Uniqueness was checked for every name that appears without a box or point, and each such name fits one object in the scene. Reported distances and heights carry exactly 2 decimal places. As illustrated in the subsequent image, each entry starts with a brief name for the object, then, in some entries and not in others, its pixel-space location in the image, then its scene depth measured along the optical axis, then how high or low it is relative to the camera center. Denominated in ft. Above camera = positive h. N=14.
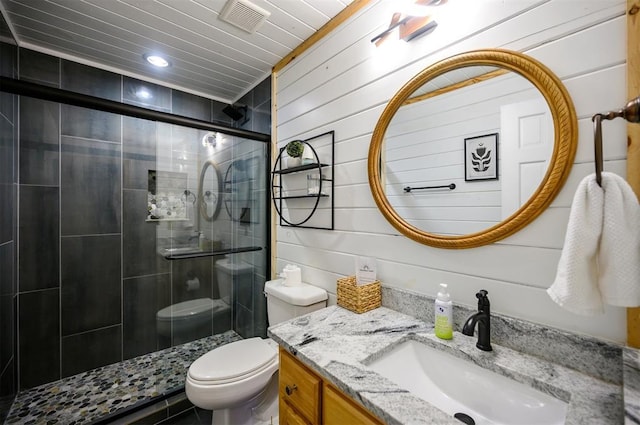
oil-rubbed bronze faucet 2.64 -1.13
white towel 1.75 -0.28
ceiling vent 4.53 +3.58
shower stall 5.81 -0.36
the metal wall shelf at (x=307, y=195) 4.90 +0.45
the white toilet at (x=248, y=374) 4.27 -2.76
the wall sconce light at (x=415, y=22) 3.43 +2.62
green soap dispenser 2.90 -1.17
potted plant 5.29 +1.22
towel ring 1.68 +0.62
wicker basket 3.75 -1.24
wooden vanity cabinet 2.27 -1.86
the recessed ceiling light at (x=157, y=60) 6.14 +3.65
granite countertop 1.87 -1.46
